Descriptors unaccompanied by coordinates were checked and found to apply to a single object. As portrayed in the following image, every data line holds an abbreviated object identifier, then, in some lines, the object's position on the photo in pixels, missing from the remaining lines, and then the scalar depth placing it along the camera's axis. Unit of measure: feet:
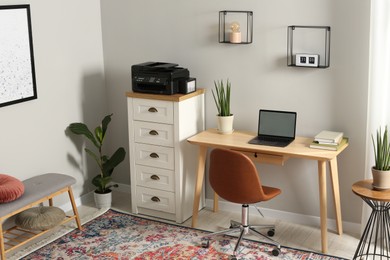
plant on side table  12.81
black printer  15.40
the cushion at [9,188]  13.35
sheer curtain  13.42
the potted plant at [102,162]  16.72
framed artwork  14.37
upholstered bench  13.47
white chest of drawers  15.55
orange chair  13.24
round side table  12.64
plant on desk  15.61
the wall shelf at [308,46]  14.56
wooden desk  13.84
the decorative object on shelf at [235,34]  15.37
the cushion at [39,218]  14.37
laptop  14.93
